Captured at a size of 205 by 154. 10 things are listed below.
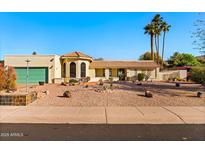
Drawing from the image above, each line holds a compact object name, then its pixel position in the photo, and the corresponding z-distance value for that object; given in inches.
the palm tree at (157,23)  962.5
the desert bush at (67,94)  327.4
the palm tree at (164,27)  979.8
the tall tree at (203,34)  392.3
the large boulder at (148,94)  329.3
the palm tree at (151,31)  948.4
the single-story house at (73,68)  614.1
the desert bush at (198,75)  639.5
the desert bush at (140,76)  710.9
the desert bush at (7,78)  355.3
